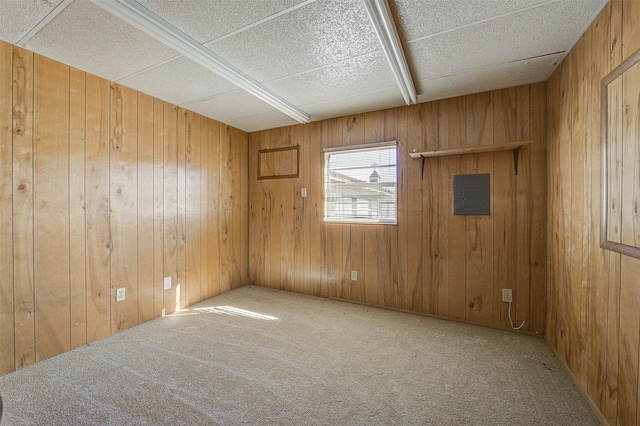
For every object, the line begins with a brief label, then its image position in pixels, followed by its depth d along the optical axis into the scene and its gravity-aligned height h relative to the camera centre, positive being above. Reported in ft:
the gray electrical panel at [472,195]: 8.89 +0.56
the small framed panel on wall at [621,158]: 4.28 +0.89
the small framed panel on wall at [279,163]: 12.44 +2.36
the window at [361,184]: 10.39 +1.14
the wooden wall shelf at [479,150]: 7.98 +1.95
